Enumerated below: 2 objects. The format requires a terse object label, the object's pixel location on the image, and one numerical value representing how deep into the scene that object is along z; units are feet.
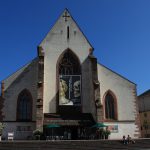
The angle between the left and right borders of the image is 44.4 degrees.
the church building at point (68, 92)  78.06
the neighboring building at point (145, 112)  130.82
